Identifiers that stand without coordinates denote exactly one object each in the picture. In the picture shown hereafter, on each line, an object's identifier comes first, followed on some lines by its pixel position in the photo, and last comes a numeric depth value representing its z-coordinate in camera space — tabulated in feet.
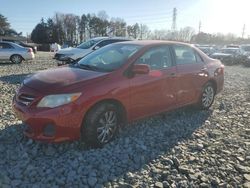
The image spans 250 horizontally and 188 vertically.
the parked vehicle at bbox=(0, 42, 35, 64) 38.79
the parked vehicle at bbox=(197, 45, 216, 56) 61.86
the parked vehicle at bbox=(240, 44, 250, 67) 47.80
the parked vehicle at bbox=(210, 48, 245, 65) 50.18
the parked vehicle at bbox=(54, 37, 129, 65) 30.66
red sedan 9.00
